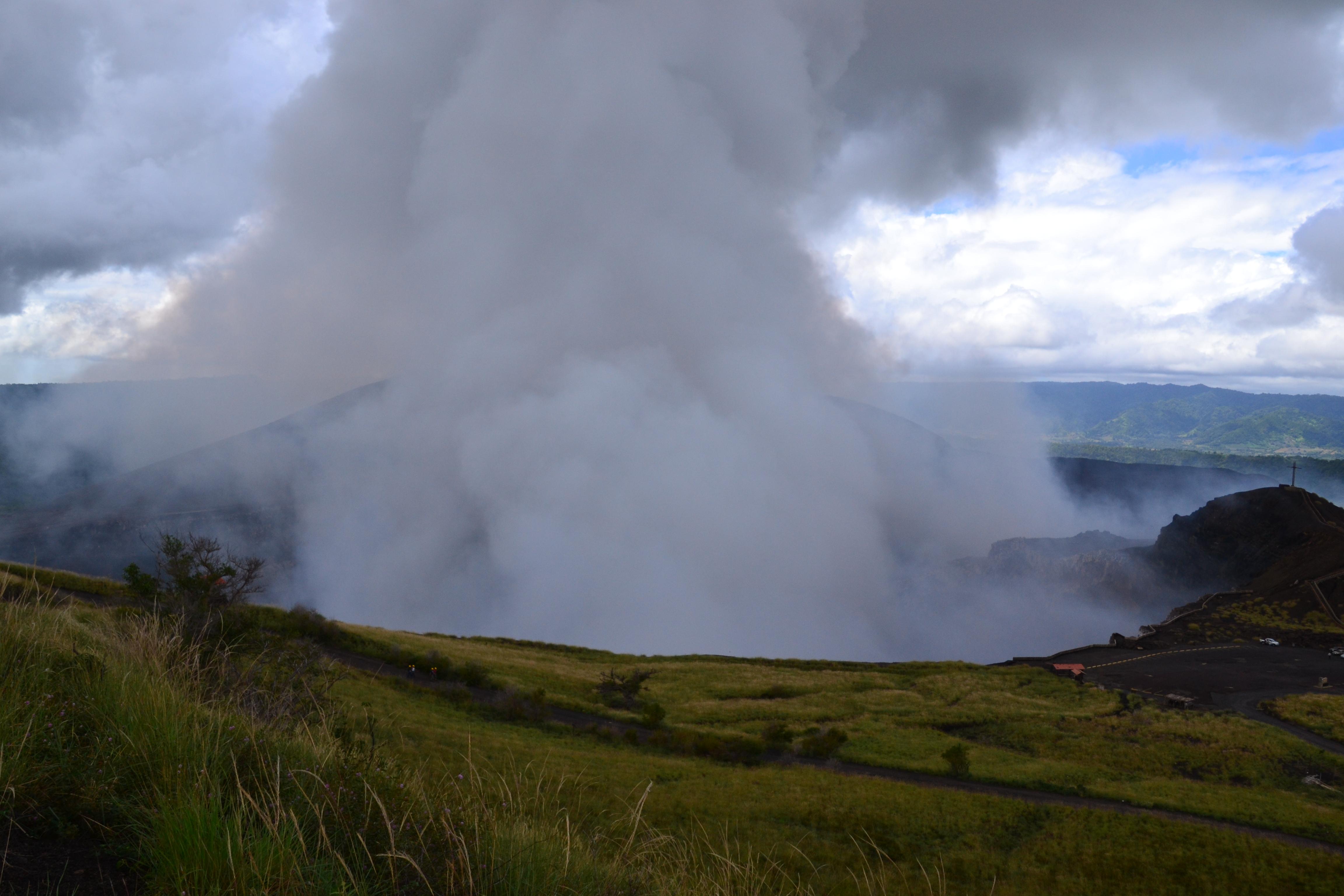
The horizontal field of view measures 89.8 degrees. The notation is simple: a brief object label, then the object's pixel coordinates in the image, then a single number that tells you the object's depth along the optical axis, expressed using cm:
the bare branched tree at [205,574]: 1942
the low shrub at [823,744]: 3338
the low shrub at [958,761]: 2944
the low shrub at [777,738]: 3422
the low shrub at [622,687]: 4447
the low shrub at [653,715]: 3659
